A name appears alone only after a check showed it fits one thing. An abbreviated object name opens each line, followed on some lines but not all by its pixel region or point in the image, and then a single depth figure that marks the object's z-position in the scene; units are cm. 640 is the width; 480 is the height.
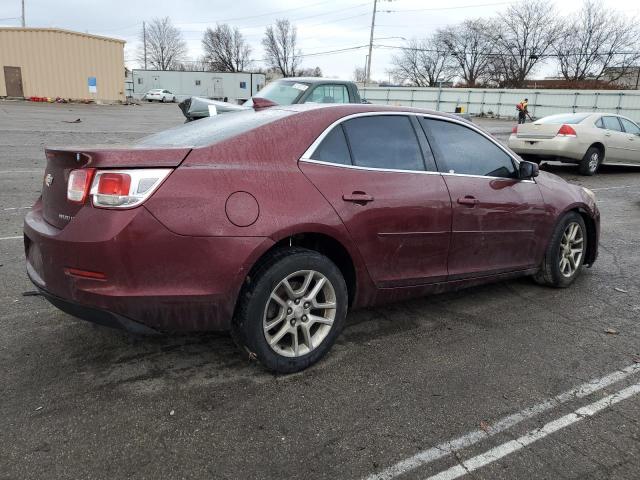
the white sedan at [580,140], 1247
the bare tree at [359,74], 10715
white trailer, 6259
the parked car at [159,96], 5625
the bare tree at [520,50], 6856
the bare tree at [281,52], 9988
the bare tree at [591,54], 6059
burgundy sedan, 269
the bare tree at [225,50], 10106
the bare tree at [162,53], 10512
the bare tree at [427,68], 8469
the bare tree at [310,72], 9624
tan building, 3606
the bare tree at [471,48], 7794
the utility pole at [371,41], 5062
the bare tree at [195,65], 10562
